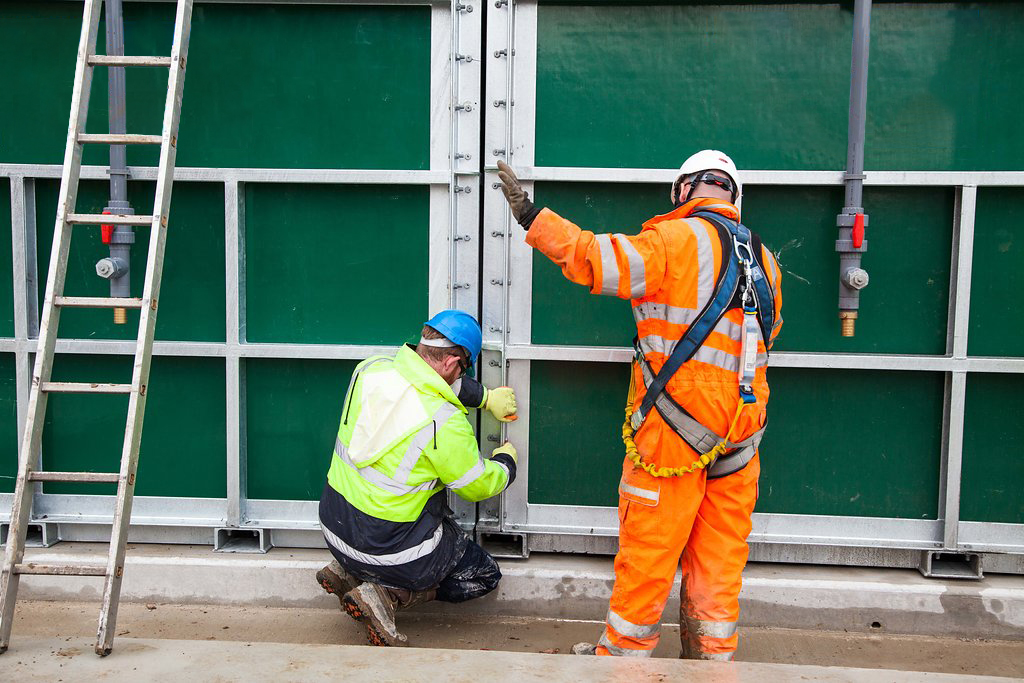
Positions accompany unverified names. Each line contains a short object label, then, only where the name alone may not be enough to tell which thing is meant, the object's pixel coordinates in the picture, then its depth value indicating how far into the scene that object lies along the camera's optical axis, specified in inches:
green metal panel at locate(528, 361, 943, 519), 153.6
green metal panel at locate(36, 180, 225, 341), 157.4
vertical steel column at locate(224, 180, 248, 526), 154.1
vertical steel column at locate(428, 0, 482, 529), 150.2
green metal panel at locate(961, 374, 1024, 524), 151.9
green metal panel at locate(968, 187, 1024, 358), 149.1
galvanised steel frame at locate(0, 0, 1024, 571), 149.3
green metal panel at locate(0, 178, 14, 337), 158.7
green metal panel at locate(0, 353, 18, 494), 160.4
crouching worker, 132.0
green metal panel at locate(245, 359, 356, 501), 159.6
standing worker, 121.0
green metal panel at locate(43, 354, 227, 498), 160.6
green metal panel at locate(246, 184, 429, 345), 156.3
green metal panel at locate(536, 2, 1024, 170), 147.3
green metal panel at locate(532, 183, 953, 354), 150.7
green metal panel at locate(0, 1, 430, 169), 153.2
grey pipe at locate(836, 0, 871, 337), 138.9
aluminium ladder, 117.6
